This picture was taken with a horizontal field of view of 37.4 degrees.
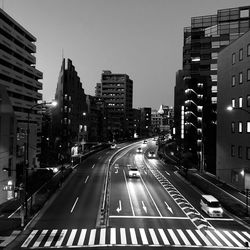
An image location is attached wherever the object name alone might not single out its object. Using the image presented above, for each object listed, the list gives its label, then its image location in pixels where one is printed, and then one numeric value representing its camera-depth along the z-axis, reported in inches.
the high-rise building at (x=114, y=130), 7103.8
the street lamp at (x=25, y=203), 1413.8
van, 1489.9
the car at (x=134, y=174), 2463.1
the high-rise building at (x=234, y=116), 2064.5
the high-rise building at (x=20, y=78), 2625.5
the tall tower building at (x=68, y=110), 4330.7
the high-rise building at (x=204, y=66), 4055.4
